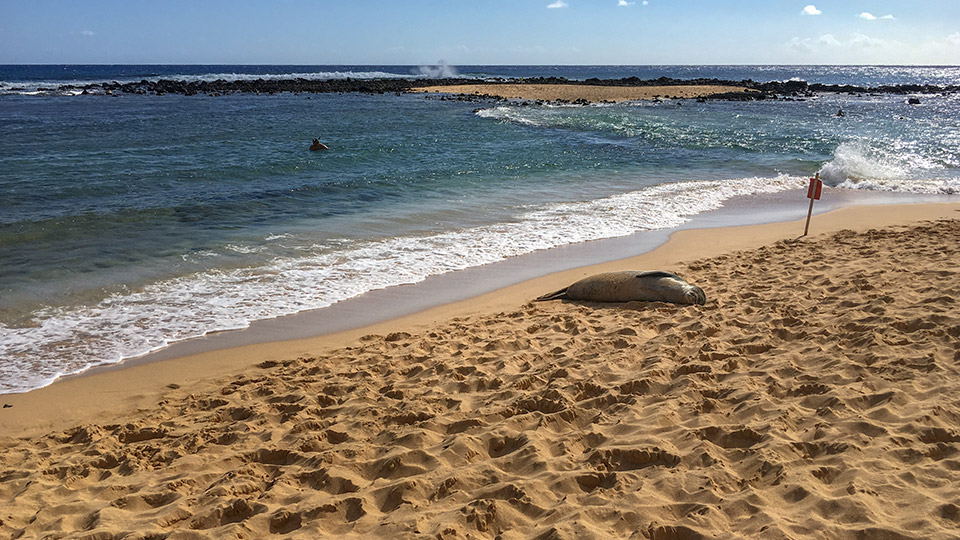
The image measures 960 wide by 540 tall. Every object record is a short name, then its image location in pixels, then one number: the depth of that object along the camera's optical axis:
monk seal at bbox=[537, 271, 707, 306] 7.50
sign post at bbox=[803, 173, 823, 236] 11.25
